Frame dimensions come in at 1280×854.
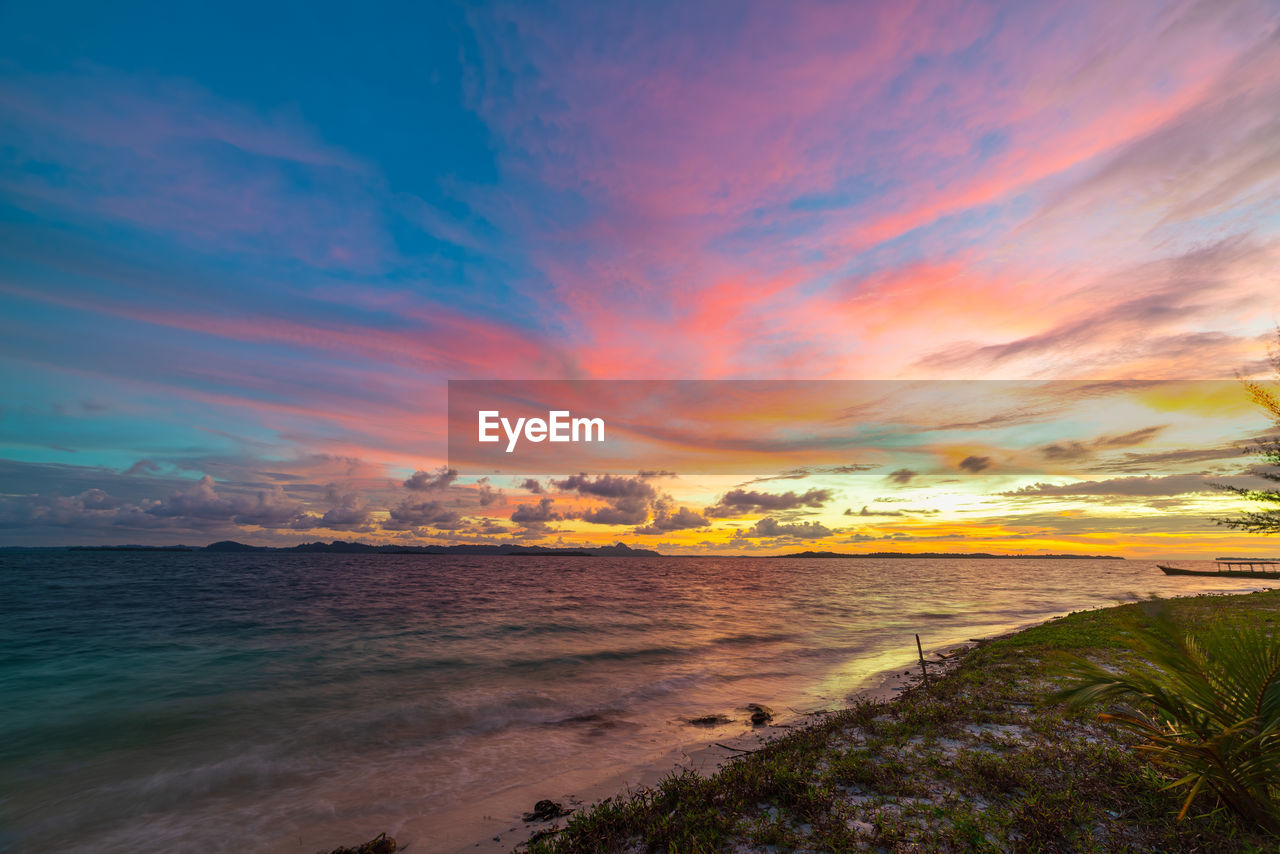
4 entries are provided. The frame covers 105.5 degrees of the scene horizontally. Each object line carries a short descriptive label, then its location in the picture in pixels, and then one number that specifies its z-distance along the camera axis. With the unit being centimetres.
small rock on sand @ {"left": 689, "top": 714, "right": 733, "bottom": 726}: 1682
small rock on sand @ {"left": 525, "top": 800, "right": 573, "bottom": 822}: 1038
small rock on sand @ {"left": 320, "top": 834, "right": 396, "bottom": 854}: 934
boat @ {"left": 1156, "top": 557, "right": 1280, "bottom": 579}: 12706
